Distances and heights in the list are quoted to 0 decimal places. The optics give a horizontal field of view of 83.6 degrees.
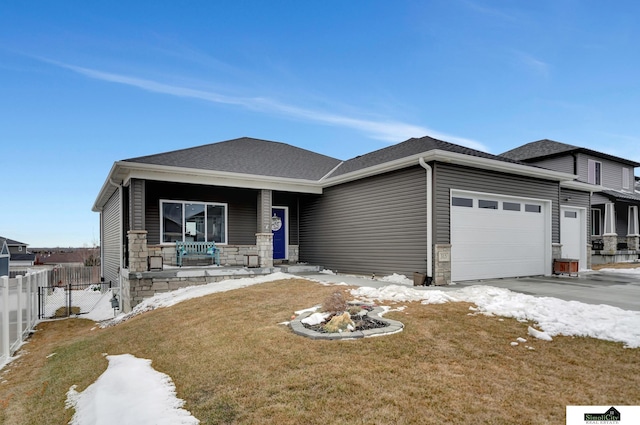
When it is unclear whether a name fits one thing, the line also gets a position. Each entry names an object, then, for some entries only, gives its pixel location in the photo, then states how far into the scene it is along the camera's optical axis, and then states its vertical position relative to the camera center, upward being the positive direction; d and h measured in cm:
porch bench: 1140 -130
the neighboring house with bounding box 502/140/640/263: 1773 +125
